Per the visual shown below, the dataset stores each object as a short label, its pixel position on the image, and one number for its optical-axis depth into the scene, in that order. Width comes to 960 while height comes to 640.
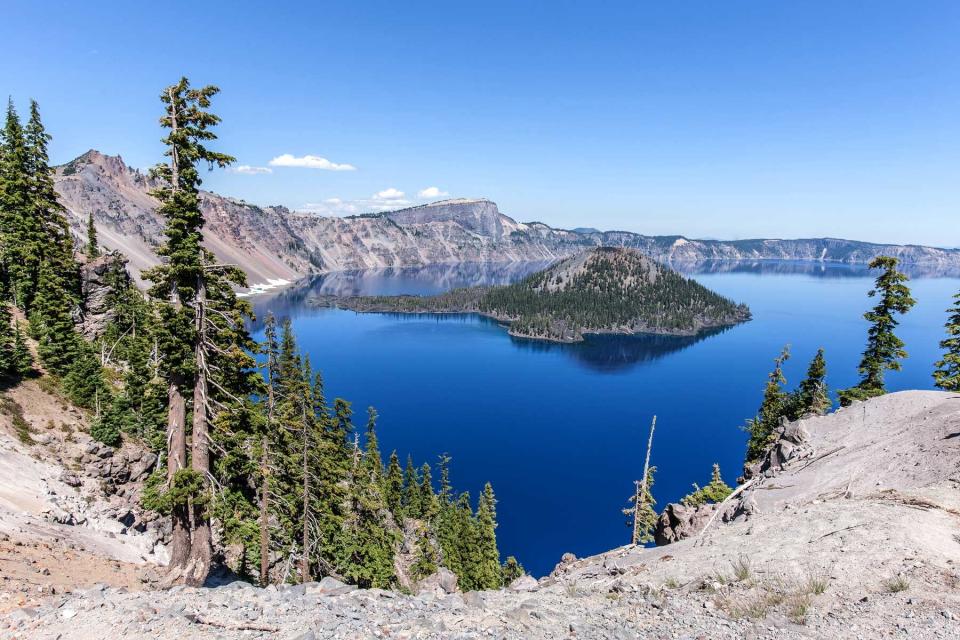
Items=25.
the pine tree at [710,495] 40.88
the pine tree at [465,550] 53.22
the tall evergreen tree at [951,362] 39.41
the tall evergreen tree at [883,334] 41.91
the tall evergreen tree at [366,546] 37.34
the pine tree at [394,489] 61.84
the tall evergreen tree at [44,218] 54.56
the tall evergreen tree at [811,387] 54.06
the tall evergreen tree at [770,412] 56.23
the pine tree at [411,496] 67.62
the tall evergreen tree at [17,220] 52.34
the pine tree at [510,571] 59.25
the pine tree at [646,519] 42.85
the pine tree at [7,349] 38.02
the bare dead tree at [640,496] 30.91
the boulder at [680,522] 27.26
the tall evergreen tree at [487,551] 53.44
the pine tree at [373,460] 60.75
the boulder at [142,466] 36.41
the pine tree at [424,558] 50.50
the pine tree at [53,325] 45.72
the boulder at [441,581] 44.39
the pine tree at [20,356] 40.81
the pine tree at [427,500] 67.38
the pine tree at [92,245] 68.00
